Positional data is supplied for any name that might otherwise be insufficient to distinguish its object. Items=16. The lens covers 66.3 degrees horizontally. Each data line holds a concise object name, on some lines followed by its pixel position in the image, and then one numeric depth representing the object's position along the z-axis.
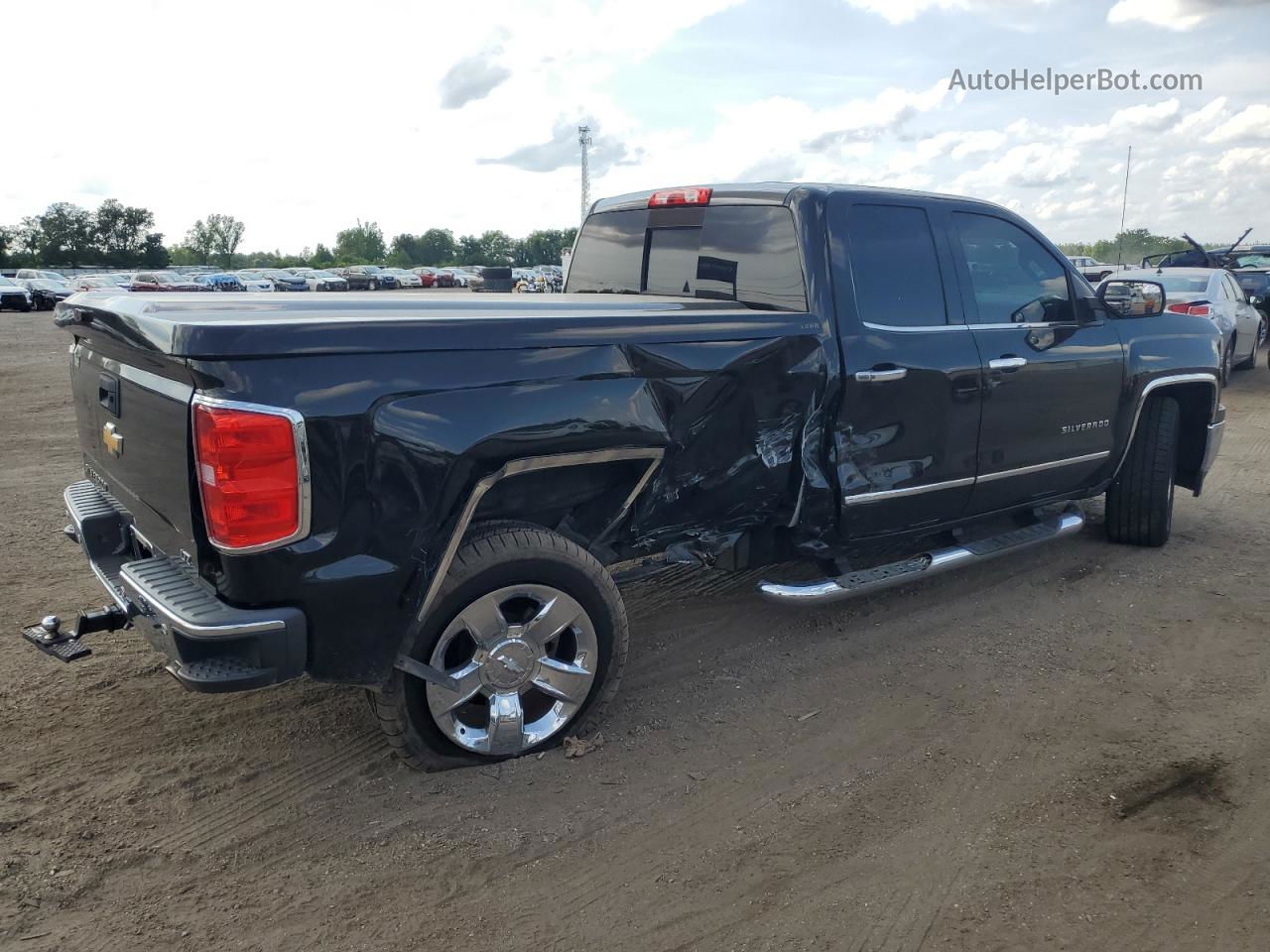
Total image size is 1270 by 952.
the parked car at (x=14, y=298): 33.16
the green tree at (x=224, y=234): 120.25
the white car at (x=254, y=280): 49.77
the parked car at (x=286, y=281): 54.63
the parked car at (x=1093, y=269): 18.98
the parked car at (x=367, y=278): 54.66
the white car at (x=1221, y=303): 11.72
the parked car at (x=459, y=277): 61.80
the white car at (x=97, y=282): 40.66
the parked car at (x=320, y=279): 53.68
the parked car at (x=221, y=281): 47.38
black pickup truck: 2.74
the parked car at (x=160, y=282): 42.61
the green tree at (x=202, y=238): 120.25
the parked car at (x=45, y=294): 35.59
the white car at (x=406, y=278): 60.48
